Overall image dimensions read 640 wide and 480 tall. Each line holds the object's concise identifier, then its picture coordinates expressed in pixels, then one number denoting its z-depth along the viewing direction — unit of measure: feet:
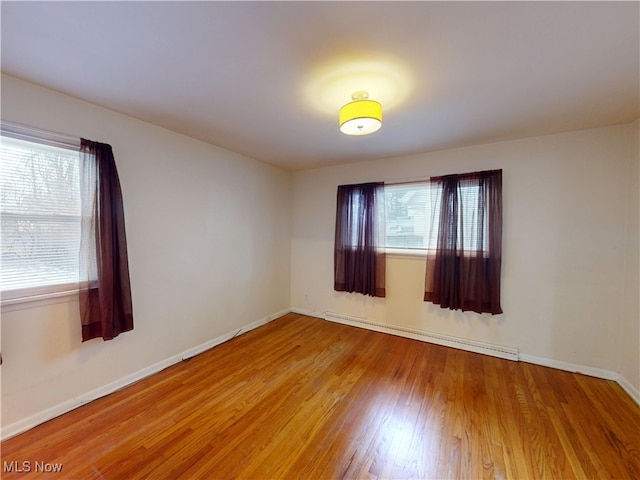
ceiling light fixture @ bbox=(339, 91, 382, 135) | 5.54
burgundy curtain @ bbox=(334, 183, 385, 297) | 11.29
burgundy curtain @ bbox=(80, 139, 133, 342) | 6.34
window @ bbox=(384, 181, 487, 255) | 9.36
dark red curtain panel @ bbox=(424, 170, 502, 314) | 8.91
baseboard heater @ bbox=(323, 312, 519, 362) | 9.12
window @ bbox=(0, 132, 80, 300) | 5.45
